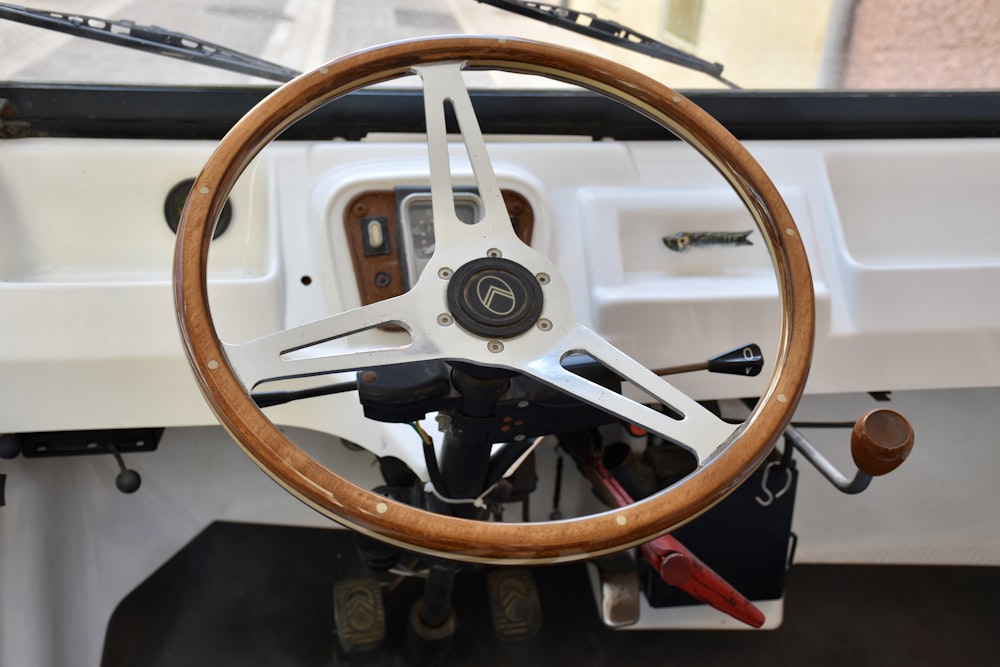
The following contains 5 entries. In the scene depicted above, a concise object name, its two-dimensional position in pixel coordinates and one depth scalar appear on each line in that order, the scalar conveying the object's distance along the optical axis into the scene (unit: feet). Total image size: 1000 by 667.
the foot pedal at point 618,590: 4.99
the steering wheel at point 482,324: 2.21
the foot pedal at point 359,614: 5.04
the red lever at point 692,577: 4.10
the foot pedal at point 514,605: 5.19
